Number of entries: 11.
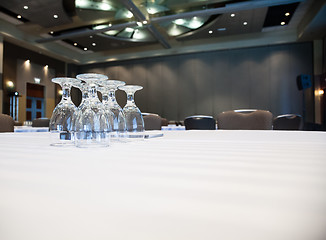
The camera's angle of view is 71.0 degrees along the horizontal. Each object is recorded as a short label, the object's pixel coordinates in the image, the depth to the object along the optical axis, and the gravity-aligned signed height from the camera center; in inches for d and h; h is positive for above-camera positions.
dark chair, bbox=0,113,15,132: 75.7 +0.9
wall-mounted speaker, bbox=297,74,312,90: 246.1 +46.4
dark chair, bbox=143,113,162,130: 90.6 +1.1
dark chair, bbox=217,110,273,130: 81.8 +1.5
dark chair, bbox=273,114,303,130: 102.3 +0.9
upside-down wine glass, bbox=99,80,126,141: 31.1 +2.0
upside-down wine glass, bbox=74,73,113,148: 25.1 +0.4
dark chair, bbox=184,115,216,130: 106.7 +0.7
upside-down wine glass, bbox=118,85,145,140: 33.0 +0.6
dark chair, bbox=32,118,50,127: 144.9 +1.6
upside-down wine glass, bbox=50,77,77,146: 28.6 +0.8
